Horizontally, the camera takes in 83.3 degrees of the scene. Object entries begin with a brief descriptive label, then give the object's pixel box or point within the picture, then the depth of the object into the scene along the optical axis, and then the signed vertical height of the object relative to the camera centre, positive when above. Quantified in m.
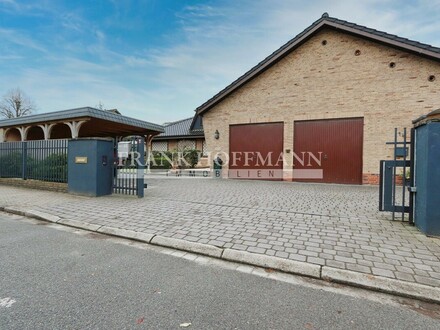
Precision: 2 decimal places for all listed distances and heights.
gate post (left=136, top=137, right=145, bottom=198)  7.52 -0.32
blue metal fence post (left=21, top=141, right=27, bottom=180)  10.10 -0.12
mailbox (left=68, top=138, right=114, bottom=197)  7.75 -0.24
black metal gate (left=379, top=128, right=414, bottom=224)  4.84 -0.40
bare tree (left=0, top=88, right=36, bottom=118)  37.25 +8.03
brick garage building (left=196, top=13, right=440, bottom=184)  9.93 +2.81
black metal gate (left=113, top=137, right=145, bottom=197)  7.56 -0.24
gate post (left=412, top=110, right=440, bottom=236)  4.10 -0.24
